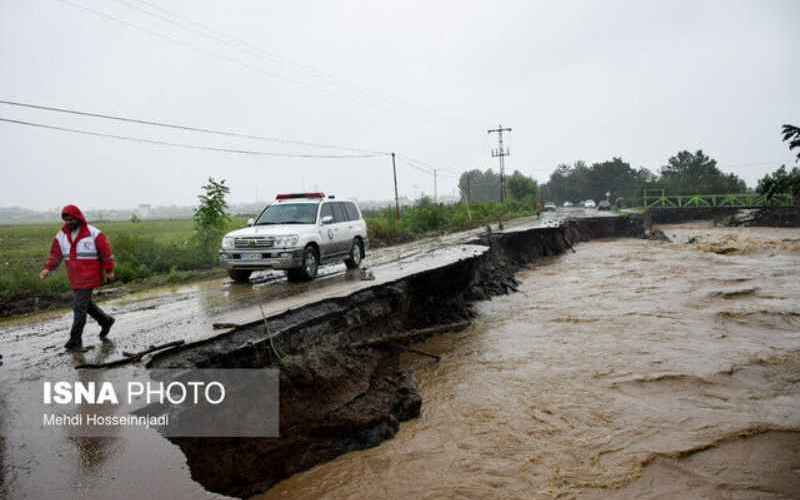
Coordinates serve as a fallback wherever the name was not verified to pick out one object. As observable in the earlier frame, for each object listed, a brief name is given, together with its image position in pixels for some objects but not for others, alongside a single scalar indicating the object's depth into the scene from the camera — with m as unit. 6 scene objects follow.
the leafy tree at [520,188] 81.56
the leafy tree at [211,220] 15.80
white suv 10.64
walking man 6.35
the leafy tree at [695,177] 67.71
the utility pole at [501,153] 59.06
